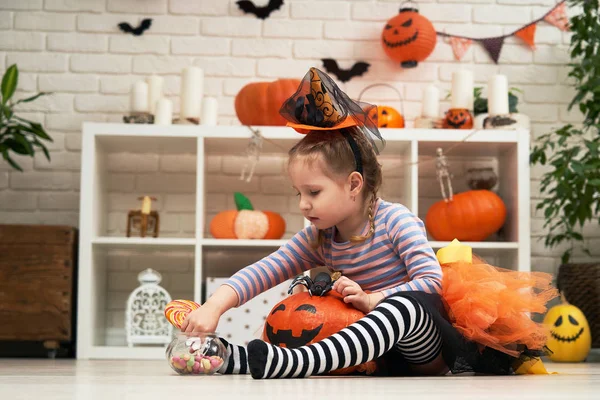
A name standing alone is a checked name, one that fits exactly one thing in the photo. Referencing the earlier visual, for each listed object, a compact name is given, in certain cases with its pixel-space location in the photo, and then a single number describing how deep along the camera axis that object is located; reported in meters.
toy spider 1.91
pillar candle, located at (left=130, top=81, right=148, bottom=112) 3.34
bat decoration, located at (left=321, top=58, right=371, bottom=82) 3.76
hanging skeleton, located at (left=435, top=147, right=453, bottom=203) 3.34
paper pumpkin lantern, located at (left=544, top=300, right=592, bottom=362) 3.11
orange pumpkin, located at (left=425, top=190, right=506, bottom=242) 3.27
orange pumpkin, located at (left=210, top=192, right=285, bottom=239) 3.28
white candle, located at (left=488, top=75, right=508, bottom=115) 3.32
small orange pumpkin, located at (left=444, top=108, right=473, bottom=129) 3.35
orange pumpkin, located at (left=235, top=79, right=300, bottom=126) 3.29
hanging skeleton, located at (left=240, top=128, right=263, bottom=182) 3.27
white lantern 3.27
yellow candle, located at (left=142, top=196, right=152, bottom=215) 3.37
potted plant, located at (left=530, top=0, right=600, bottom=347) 3.14
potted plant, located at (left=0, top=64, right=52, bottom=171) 3.31
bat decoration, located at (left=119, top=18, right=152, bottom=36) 3.73
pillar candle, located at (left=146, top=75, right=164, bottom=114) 3.41
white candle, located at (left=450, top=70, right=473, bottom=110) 3.36
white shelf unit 3.19
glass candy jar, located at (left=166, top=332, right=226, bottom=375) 1.77
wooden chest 3.20
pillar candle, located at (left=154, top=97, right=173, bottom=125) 3.31
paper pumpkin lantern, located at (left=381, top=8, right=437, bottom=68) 3.59
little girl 1.75
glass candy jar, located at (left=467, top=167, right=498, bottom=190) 3.48
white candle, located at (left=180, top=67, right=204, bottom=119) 3.33
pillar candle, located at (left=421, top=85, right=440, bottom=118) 3.43
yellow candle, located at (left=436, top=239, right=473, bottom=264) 2.12
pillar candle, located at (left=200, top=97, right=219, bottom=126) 3.34
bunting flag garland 3.79
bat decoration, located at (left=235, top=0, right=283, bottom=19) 3.77
